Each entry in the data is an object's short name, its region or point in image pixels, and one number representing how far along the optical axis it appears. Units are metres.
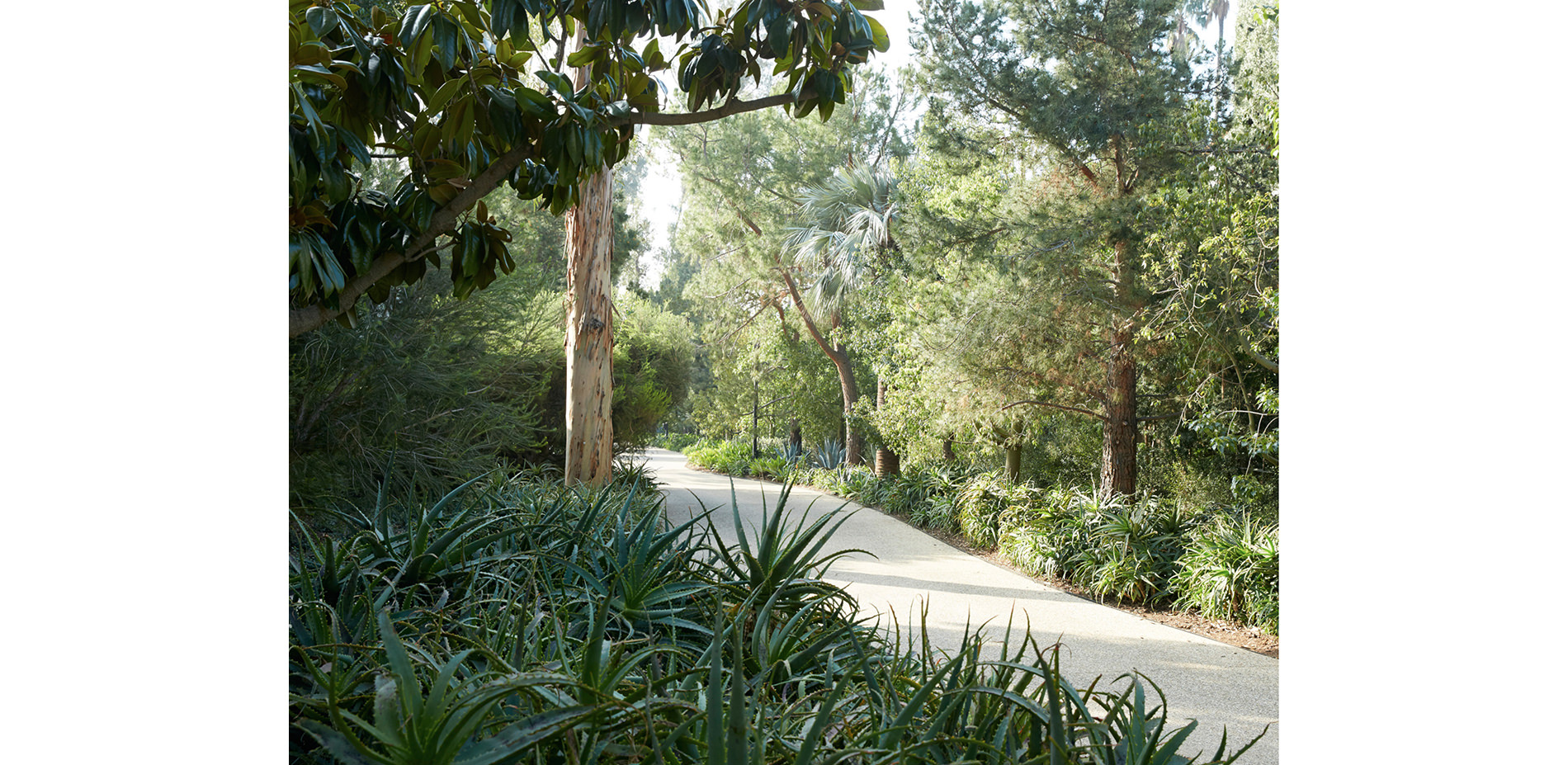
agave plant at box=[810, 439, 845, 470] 12.55
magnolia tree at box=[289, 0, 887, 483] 1.46
